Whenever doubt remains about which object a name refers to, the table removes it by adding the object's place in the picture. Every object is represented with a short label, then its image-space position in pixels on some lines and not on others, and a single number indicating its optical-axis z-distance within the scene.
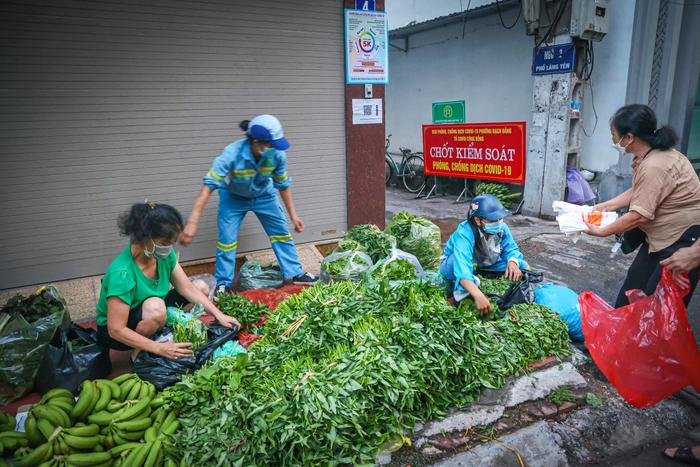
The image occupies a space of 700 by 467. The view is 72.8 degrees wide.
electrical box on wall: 6.64
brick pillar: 6.02
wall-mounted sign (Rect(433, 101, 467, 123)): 10.29
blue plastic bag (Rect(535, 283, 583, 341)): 3.72
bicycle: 10.95
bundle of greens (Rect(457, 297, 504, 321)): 3.56
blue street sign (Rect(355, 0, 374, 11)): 5.80
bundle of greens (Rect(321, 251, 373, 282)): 4.41
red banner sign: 8.16
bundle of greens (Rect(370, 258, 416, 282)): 4.01
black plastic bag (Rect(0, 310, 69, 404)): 2.88
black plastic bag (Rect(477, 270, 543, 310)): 3.69
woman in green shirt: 2.87
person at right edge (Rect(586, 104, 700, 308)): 3.21
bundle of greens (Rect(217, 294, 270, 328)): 3.88
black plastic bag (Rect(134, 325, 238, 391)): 2.93
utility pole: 6.86
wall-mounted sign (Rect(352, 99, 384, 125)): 6.03
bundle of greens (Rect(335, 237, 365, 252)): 4.79
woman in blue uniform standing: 4.15
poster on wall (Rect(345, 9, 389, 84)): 5.81
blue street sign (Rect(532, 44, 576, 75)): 7.06
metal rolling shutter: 4.54
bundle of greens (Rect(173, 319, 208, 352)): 3.17
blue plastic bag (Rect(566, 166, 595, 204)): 7.53
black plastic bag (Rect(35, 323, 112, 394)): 2.95
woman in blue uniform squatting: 3.56
